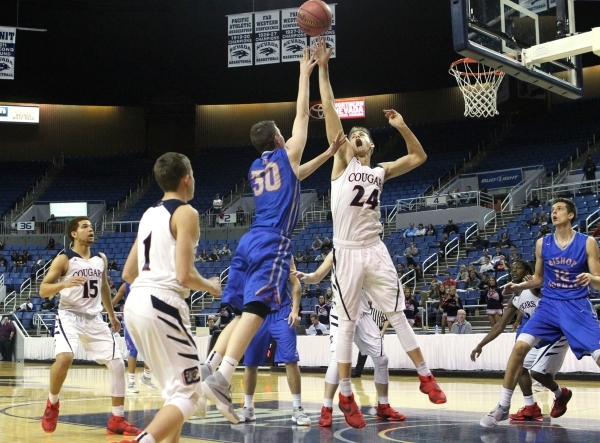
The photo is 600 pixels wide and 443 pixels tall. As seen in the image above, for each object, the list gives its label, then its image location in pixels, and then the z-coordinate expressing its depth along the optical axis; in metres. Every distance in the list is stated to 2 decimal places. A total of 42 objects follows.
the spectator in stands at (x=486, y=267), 21.38
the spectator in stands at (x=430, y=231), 26.56
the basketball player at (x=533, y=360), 8.06
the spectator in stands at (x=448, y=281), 20.47
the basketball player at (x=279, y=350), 8.33
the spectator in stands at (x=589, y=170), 26.27
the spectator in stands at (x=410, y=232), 26.81
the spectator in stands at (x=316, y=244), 26.94
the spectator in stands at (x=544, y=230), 21.36
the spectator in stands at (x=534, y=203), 25.88
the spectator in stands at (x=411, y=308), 19.23
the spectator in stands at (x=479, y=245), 24.06
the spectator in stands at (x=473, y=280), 20.84
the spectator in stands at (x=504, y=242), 22.96
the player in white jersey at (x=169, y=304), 4.82
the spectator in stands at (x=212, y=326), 20.50
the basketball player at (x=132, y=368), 13.12
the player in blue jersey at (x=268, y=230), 6.06
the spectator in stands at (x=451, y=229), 26.08
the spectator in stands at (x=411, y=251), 25.09
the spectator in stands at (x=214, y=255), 29.03
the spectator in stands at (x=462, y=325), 17.48
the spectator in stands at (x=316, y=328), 20.14
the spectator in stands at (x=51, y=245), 32.47
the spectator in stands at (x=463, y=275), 21.47
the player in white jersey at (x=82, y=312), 7.90
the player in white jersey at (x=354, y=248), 7.21
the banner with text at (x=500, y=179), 31.03
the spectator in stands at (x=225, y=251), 29.54
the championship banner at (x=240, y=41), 25.61
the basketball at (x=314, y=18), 7.56
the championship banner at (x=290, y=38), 25.19
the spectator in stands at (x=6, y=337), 25.11
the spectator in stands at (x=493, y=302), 18.17
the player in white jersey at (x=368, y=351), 7.25
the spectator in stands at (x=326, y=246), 26.17
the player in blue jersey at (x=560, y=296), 7.53
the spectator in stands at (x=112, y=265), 29.16
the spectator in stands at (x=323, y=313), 20.69
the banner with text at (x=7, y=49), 26.06
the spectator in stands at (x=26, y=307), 27.30
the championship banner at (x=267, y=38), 25.33
